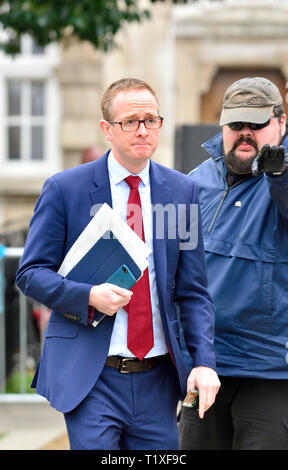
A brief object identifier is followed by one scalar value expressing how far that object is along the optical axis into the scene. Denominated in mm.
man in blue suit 6152
